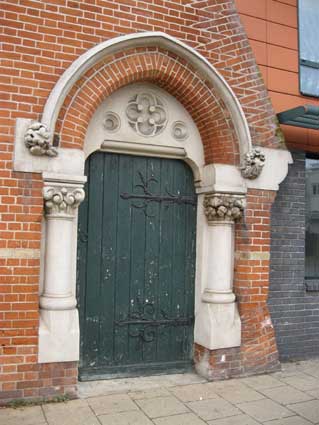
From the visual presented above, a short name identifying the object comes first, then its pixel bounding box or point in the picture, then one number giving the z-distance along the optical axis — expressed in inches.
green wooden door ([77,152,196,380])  199.2
